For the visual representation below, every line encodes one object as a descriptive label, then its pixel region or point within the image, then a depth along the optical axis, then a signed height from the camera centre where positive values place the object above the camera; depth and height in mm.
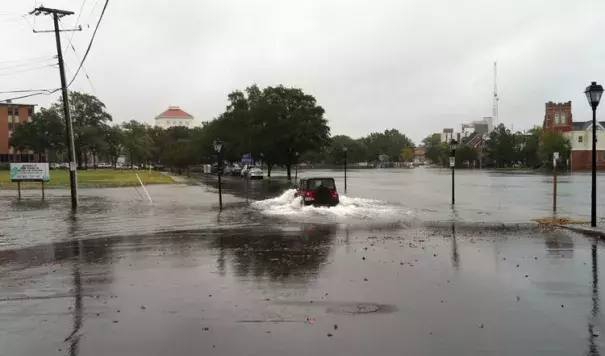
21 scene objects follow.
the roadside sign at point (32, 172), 31006 -506
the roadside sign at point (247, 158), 73944 +333
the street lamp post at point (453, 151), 23522 +245
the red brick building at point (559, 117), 97625 +7513
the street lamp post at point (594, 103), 13953 +1454
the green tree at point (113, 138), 109262 +5465
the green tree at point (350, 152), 153750 +2142
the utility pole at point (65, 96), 23344 +3242
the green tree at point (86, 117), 100400 +9902
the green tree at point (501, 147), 112125 +2160
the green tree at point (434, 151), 160388 +2102
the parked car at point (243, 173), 62828 -1659
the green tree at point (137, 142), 116688 +4885
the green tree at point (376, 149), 185912 +3476
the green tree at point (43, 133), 102625 +6383
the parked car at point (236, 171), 70438 -1534
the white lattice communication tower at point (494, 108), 167500 +16564
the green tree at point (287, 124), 55625 +4015
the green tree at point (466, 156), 122188 +124
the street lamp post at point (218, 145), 24844 +783
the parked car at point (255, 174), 55144 -1552
